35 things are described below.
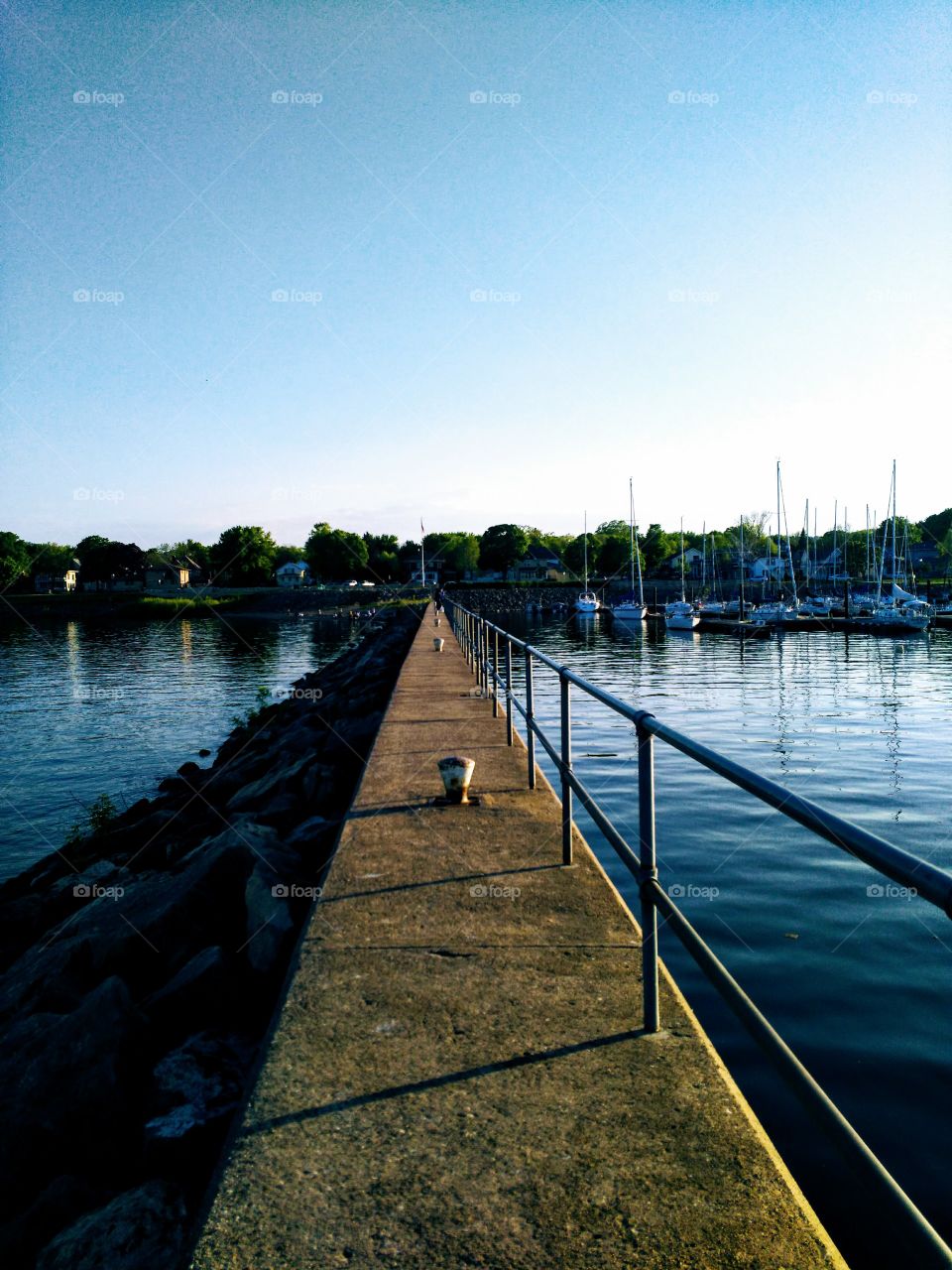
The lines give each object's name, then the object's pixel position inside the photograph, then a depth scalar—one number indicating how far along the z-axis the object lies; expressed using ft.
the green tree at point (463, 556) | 526.98
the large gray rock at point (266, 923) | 15.70
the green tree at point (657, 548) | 525.34
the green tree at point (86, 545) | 489.26
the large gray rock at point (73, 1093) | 11.64
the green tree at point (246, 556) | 487.61
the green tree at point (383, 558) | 536.42
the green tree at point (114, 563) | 454.40
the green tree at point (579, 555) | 453.17
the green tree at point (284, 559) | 622.29
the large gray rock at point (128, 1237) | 8.64
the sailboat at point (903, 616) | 174.19
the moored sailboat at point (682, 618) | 195.93
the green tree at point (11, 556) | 404.36
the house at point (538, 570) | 499.10
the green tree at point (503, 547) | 497.05
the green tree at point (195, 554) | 561.02
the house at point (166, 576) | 457.68
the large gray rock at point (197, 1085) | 11.12
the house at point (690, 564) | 424.05
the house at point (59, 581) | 493.36
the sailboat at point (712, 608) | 231.55
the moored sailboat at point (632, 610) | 233.86
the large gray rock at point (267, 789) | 34.17
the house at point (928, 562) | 431.84
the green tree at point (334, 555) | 505.25
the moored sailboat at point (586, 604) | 283.38
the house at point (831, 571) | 358.02
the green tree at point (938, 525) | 545.73
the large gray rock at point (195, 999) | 14.29
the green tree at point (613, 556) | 456.04
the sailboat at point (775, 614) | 194.90
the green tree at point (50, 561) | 516.73
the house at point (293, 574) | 565.12
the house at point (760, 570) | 397.88
